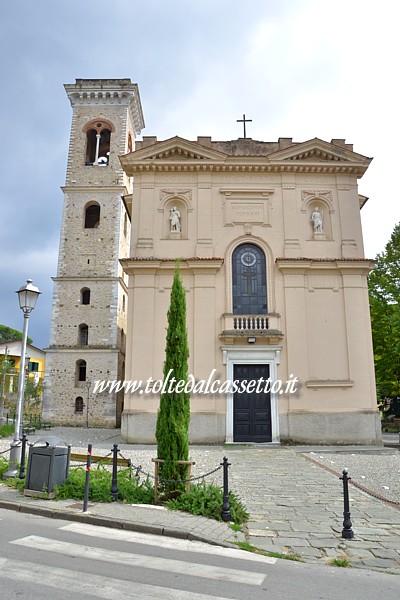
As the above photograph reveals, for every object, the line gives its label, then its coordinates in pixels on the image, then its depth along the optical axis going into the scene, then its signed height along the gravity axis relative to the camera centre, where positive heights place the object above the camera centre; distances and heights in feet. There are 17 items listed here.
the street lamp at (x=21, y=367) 32.95 +2.49
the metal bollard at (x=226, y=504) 23.48 -5.14
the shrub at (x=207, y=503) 23.91 -5.38
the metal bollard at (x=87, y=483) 24.68 -4.39
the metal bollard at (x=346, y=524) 20.99 -5.45
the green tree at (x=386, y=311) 74.84 +15.96
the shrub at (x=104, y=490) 26.94 -5.15
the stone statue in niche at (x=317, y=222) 62.03 +24.22
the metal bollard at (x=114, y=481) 26.89 -4.59
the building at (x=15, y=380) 97.35 +5.36
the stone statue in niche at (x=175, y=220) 61.31 +23.90
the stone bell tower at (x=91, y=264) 90.53 +28.40
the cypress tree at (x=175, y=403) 27.05 -0.03
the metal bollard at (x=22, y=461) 31.27 -4.07
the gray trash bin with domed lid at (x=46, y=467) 27.53 -3.95
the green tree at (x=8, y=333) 218.91 +32.37
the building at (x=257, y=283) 55.57 +15.28
